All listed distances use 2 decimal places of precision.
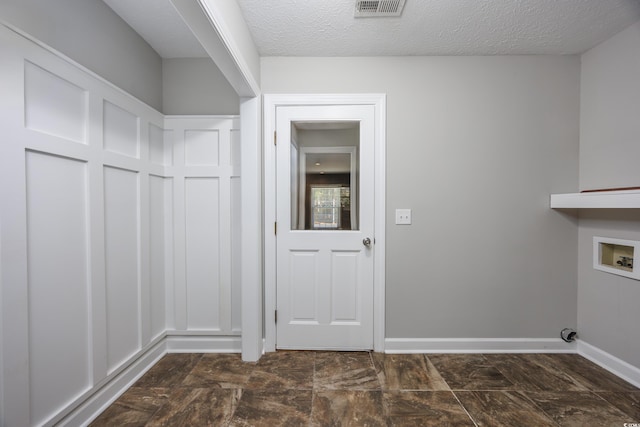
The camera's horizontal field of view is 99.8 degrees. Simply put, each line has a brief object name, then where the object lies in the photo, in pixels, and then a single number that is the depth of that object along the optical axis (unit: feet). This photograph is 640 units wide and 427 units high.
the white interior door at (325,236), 7.45
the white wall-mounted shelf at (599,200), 5.56
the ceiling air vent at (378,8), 5.43
